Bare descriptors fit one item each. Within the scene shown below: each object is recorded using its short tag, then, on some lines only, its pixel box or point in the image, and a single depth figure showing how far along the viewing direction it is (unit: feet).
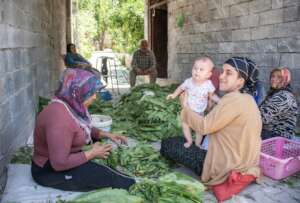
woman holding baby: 9.82
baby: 12.63
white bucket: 14.26
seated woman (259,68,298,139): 13.21
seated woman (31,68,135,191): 8.50
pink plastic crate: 11.61
